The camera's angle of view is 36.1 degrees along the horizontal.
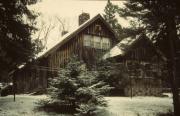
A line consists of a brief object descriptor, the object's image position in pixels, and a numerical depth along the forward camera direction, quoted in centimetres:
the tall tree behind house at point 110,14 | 5985
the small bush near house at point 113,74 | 2540
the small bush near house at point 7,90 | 2931
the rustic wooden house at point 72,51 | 2758
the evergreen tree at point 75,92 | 1684
